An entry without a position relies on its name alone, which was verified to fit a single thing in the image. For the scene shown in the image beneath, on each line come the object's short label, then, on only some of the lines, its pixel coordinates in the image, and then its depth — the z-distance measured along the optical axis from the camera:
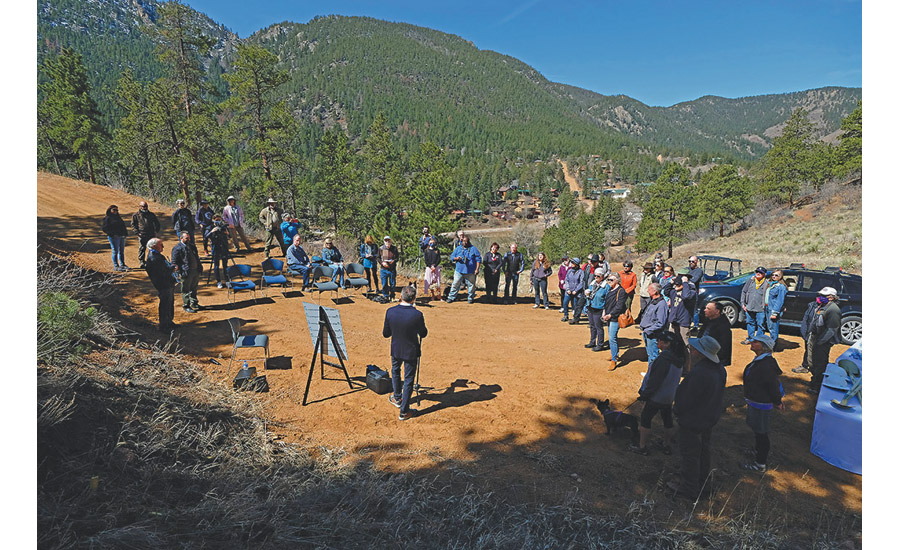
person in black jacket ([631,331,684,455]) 5.34
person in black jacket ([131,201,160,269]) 10.52
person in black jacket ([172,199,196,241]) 10.86
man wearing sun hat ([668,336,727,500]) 4.64
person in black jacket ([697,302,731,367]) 6.54
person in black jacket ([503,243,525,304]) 13.13
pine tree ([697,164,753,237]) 37.44
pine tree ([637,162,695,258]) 37.19
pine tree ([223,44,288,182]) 22.78
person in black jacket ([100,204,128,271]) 10.28
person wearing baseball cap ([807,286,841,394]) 7.06
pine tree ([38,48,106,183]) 31.56
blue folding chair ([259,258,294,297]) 11.24
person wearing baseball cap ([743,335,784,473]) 5.29
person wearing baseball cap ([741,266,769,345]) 9.38
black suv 9.99
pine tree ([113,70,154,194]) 28.73
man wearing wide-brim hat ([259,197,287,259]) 13.04
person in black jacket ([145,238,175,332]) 7.65
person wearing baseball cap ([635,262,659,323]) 9.98
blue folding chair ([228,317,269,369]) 6.75
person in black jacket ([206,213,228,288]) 10.80
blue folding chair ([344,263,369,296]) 12.51
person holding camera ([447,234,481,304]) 13.07
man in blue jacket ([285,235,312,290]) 11.62
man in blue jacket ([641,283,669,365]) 6.86
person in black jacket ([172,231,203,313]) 8.77
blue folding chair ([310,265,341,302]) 11.03
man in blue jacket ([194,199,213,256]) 12.68
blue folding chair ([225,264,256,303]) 10.06
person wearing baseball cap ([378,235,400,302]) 12.24
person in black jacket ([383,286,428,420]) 5.68
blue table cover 5.31
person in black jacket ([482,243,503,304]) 13.07
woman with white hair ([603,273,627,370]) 7.91
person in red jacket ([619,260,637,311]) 9.66
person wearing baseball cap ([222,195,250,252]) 13.28
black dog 5.70
